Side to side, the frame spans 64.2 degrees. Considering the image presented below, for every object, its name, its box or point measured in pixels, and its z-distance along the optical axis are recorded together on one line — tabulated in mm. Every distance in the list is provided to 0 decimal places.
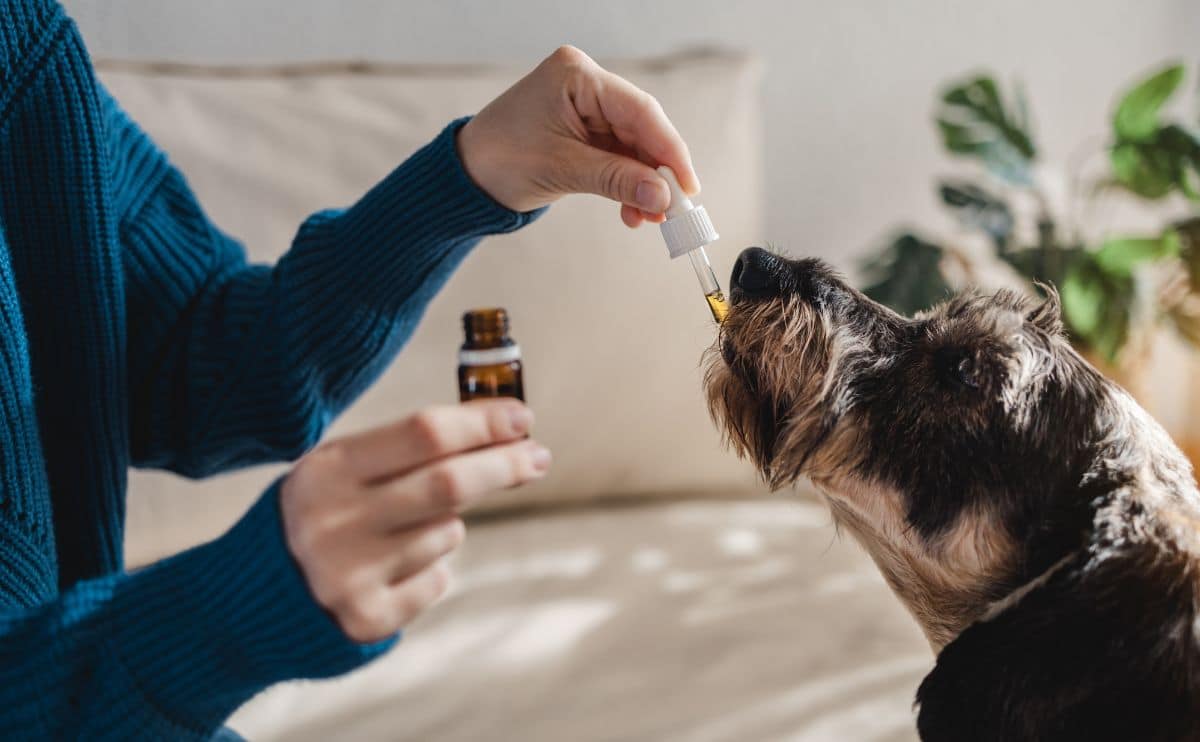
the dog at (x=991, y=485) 719
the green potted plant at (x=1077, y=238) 1671
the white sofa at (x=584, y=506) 1238
